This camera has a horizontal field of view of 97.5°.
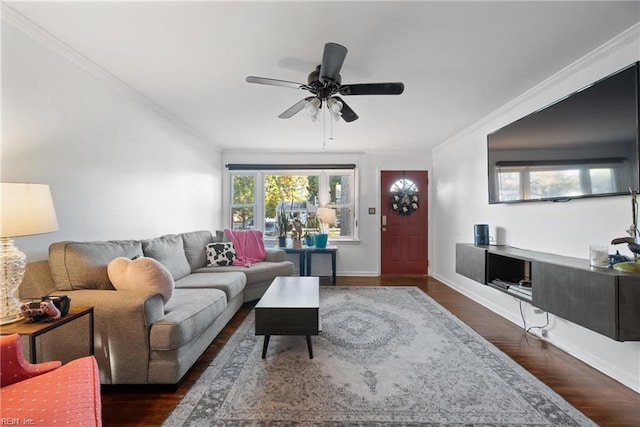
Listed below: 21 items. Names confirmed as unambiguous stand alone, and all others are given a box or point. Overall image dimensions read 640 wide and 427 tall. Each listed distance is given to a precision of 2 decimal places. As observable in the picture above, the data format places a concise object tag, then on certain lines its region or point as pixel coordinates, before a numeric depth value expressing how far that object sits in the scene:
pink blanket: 3.93
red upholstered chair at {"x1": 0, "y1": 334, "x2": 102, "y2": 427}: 0.92
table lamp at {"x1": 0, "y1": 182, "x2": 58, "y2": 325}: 1.38
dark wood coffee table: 2.05
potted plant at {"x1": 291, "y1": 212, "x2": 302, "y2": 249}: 4.64
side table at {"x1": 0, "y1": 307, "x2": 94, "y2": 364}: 1.32
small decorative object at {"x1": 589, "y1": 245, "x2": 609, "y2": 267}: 1.81
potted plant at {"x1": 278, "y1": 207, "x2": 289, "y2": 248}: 4.70
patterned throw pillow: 3.61
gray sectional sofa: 1.72
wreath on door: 5.07
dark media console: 1.54
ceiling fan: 1.71
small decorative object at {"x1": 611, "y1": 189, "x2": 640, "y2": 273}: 1.63
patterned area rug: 1.56
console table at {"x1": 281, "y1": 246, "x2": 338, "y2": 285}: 4.53
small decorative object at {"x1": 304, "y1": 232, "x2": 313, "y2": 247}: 4.72
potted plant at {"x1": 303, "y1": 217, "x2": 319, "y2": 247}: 5.08
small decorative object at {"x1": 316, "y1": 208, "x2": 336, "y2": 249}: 4.65
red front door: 5.11
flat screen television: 1.81
